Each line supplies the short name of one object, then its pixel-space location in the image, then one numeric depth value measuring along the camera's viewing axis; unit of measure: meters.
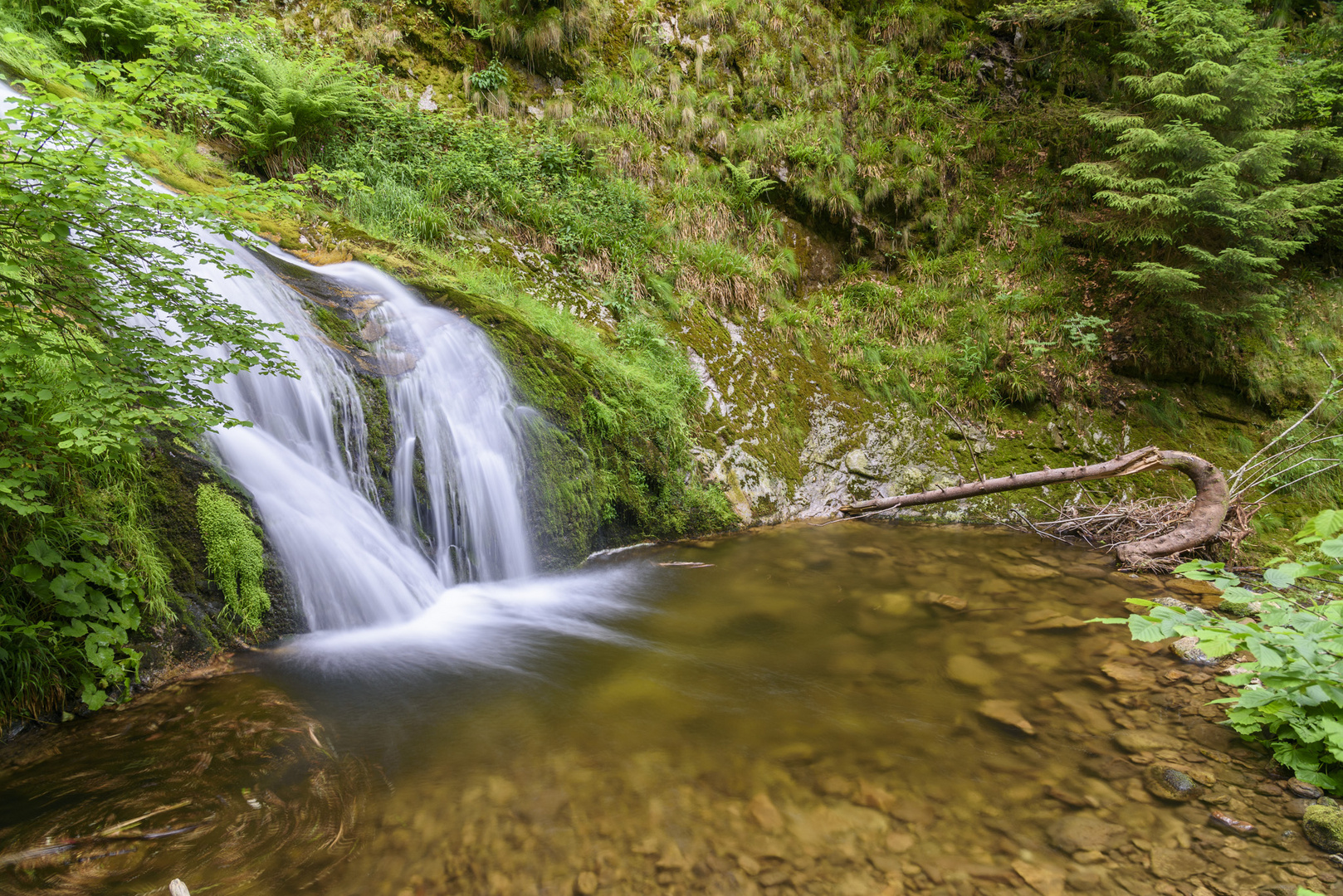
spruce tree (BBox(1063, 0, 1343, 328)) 7.25
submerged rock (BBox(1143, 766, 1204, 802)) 2.55
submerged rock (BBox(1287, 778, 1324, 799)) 2.46
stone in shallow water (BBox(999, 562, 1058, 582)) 5.27
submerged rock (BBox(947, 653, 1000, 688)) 3.55
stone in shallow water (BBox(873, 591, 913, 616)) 4.61
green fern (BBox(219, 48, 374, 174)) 6.32
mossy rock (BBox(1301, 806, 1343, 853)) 2.23
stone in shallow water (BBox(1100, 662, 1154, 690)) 3.37
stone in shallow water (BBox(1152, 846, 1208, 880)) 2.19
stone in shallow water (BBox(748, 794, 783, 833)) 2.44
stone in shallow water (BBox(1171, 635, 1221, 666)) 3.50
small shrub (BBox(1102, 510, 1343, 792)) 2.44
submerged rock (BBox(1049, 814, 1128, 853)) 2.33
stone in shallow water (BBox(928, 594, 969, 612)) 4.62
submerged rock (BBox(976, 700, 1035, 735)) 3.11
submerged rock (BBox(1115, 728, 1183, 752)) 2.87
